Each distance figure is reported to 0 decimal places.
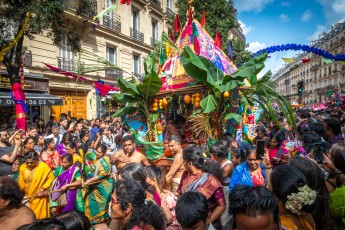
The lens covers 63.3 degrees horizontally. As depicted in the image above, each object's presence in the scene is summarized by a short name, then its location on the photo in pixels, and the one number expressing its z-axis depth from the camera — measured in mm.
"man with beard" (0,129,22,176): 5201
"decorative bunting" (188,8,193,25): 7084
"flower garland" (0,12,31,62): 7523
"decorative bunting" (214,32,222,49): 7325
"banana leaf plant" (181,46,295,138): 5426
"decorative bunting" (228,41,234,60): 7629
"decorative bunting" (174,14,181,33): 7762
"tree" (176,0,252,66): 18562
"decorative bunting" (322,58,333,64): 9150
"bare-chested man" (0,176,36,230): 2622
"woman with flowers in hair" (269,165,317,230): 1974
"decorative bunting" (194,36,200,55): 6172
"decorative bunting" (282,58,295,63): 11050
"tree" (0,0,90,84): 8414
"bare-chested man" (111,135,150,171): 4730
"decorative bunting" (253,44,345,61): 9230
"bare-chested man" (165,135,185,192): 4195
